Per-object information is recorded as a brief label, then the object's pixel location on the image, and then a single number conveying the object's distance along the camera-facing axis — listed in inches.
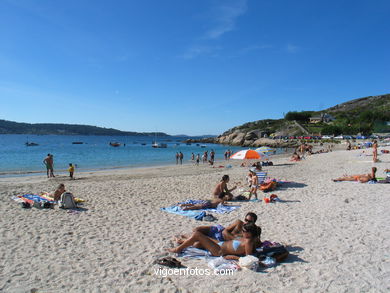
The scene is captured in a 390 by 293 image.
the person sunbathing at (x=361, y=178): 446.0
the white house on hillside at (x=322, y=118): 4005.9
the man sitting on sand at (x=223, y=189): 357.3
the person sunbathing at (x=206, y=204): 322.3
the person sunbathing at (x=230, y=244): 178.7
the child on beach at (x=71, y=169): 670.1
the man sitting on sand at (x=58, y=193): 363.3
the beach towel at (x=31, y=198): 354.7
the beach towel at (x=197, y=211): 295.3
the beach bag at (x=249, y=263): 166.9
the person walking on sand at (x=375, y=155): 734.3
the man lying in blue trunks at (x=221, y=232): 201.0
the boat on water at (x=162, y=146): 2418.8
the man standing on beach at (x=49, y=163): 694.5
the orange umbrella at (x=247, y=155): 541.6
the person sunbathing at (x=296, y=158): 942.1
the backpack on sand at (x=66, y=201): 325.1
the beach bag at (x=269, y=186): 422.2
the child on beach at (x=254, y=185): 373.1
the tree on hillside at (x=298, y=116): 4196.6
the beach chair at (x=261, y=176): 462.6
